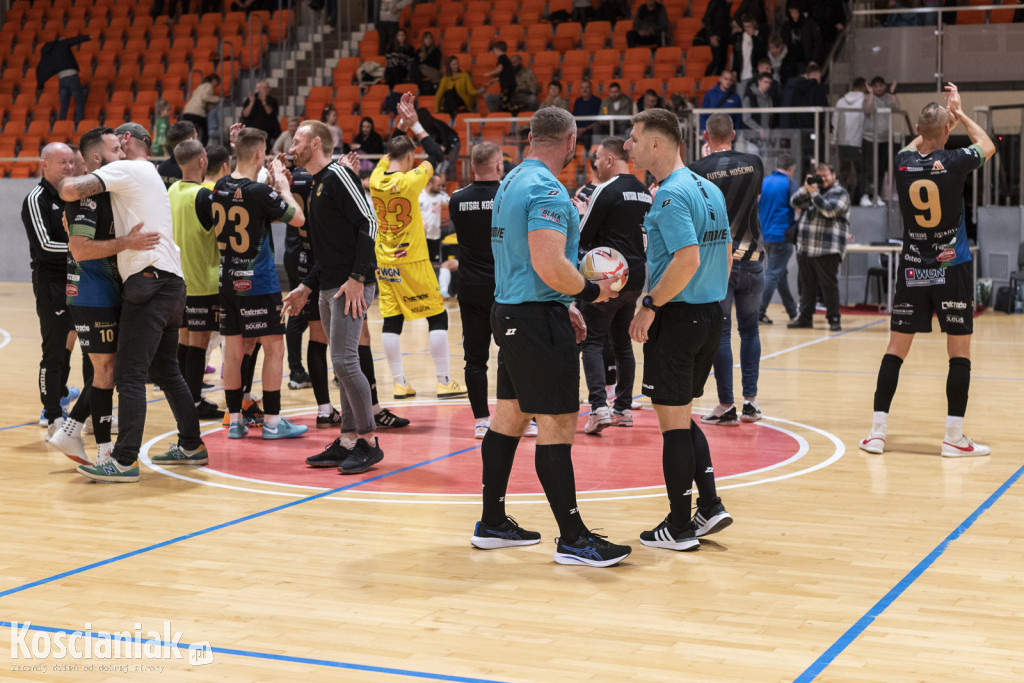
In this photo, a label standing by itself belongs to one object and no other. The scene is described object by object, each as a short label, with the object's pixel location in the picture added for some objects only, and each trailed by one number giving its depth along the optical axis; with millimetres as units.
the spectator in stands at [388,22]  21594
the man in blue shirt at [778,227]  14906
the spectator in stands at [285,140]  18362
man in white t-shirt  6520
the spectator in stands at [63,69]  22625
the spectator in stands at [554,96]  17859
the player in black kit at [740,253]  8055
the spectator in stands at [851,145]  16438
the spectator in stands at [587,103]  18108
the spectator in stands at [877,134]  16438
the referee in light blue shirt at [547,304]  4898
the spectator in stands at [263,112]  19906
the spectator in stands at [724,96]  17094
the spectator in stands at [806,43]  17781
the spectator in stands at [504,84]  18938
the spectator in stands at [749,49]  17812
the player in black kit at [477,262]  7492
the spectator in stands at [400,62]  20844
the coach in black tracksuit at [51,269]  7609
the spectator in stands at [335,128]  18562
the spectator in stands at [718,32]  18531
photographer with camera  14367
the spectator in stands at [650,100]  16828
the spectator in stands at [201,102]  20797
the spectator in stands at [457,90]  19719
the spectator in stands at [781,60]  17672
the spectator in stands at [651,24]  19500
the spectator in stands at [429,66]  20609
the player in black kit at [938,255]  7105
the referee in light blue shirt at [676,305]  5191
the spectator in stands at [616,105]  17219
